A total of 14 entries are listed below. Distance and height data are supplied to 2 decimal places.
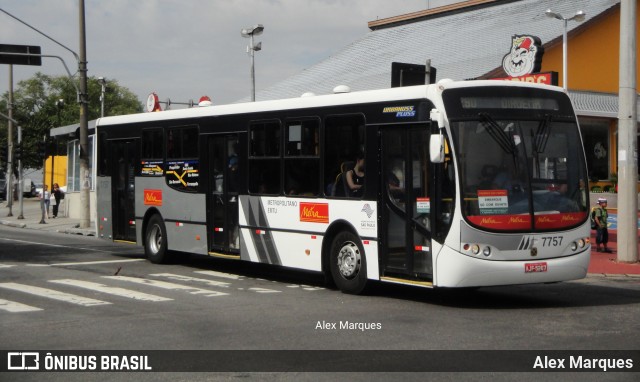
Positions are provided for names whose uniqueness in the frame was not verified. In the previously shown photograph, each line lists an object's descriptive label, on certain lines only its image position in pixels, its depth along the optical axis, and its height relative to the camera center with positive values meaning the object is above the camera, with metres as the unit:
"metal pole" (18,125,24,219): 42.46 -0.87
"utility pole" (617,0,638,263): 19.28 +0.66
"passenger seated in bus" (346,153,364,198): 13.51 -0.16
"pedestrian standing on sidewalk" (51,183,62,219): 45.41 -1.53
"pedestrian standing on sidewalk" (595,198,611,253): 22.67 -1.53
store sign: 22.67 +2.25
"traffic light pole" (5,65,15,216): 48.12 +0.95
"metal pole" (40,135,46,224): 40.41 -1.54
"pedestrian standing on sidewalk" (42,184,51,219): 41.97 -1.37
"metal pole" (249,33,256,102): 33.64 +3.38
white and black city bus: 11.99 -0.27
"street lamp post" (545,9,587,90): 27.34 +4.58
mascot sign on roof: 25.14 +3.04
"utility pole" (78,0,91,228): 31.89 +2.17
